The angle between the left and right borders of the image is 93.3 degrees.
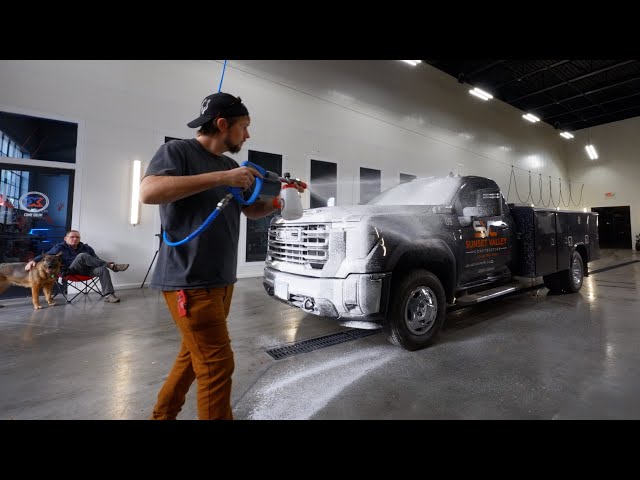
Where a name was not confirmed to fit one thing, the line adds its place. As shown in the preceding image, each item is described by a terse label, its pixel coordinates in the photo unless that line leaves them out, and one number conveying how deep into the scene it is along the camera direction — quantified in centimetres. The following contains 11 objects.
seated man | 482
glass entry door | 514
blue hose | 130
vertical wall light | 591
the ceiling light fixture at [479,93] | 1069
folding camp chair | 484
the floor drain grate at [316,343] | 285
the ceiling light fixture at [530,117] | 1397
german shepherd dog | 441
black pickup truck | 254
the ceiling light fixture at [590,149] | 1727
